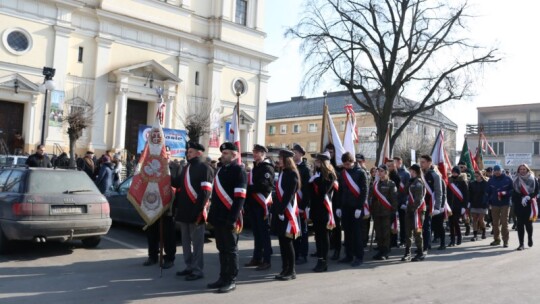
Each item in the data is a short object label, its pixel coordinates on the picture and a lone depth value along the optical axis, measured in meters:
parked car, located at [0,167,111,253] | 8.34
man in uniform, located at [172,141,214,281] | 7.38
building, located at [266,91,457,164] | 59.94
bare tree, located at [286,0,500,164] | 27.02
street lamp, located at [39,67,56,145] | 17.36
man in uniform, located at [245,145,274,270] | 8.25
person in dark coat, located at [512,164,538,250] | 12.16
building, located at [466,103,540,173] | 57.28
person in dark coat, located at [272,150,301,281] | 7.78
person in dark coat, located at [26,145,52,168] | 13.53
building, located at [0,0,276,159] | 27.33
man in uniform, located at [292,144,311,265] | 8.95
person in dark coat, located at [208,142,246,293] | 6.90
